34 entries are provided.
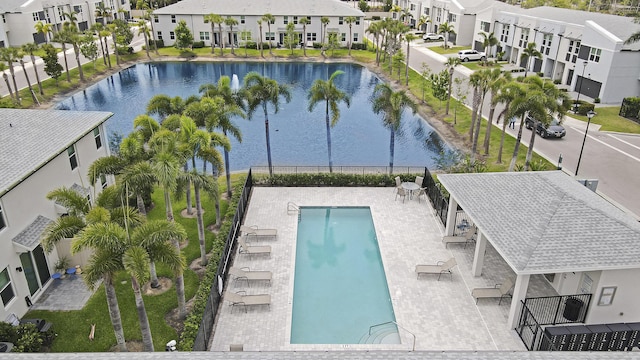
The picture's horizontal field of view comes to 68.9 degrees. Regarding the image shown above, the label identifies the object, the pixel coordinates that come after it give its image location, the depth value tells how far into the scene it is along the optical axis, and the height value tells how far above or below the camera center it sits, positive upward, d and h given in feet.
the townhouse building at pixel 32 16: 221.46 -16.44
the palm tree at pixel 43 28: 193.98 -17.92
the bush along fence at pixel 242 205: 53.31 -36.51
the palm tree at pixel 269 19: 220.78 -16.50
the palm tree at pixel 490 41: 201.13 -23.51
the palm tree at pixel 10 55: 140.77 -20.75
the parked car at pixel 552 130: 120.67 -35.49
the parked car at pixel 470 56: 213.25 -31.09
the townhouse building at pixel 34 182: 56.80 -25.79
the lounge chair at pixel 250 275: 64.18 -37.26
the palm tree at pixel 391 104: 94.27 -23.03
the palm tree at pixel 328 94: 96.37 -21.60
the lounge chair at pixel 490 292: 60.38 -37.26
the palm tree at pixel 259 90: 91.30 -19.72
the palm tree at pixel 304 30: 224.12 -21.88
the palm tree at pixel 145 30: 212.02 -20.74
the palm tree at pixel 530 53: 173.58 -24.47
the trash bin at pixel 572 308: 55.67 -36.12
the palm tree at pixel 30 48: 146.33 -19.73
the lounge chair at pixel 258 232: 75.51 -37.53
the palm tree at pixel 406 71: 174.94 -32.44
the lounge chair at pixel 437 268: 65.51 -37.25
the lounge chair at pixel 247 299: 59.06 -37.20
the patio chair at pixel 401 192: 88.69 -36.92
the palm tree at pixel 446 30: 240.34 -22.94
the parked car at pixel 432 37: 263.49 -28.66
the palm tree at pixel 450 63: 140.15 -23.13
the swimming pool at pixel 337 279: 58.94 -40.15
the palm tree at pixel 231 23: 220.84 -18.22
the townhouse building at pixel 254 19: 230.48 -17.11
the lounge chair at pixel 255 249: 70.38 -37.31
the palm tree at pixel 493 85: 103.91 -21.15
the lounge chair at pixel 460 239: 73.41 -37.35
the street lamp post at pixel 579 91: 141.18 -33.05
